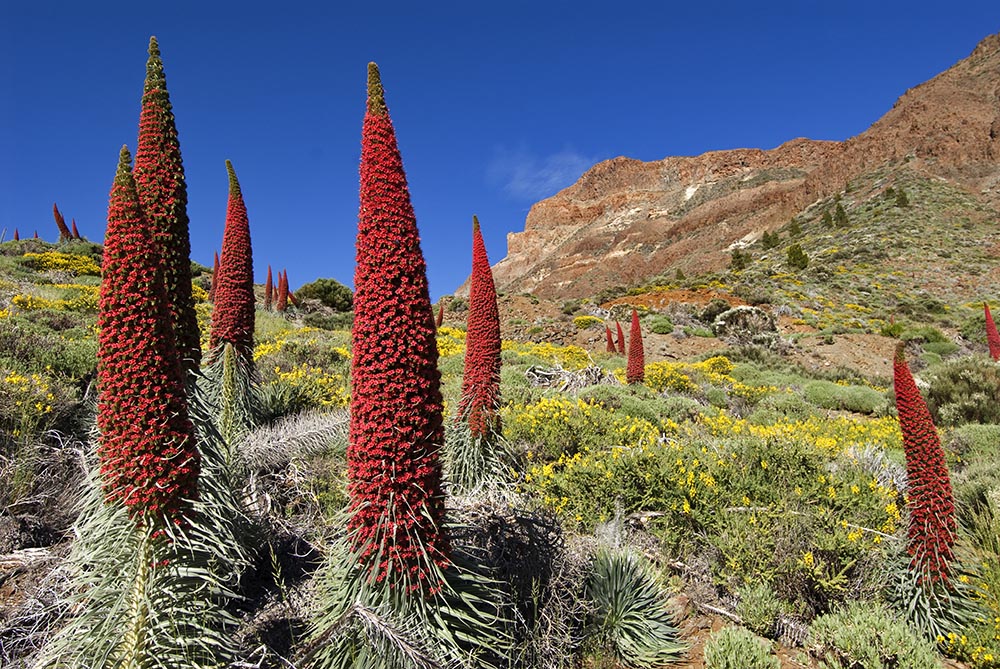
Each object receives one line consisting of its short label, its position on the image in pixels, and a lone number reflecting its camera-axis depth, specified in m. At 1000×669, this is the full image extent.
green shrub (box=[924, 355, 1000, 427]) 10.23
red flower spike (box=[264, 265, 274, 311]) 18.52
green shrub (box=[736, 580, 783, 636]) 4.01
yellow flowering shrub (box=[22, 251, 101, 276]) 18.48
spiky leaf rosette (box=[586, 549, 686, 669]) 3.51
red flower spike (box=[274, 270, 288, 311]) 19.50
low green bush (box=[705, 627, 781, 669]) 3.40
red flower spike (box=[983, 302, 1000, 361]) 13.39
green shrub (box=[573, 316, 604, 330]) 24.52
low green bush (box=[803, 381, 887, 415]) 12.48
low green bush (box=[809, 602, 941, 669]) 3.44
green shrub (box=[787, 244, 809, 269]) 34.72
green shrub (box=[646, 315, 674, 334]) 22.36
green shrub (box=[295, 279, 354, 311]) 25.22
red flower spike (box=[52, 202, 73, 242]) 24.83
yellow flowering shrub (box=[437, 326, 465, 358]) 14.70
